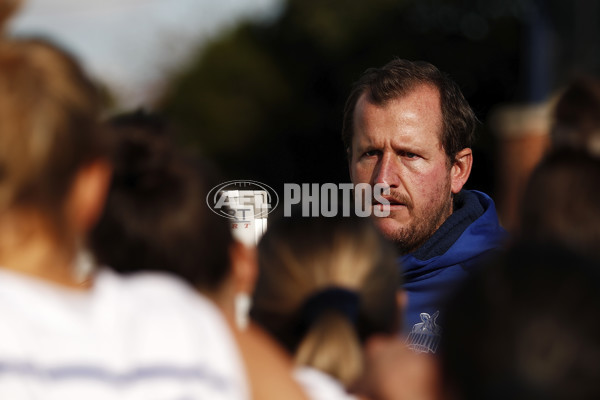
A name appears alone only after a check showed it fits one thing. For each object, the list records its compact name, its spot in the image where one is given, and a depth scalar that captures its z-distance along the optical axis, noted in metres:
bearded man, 7.79
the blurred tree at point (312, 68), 31.31
